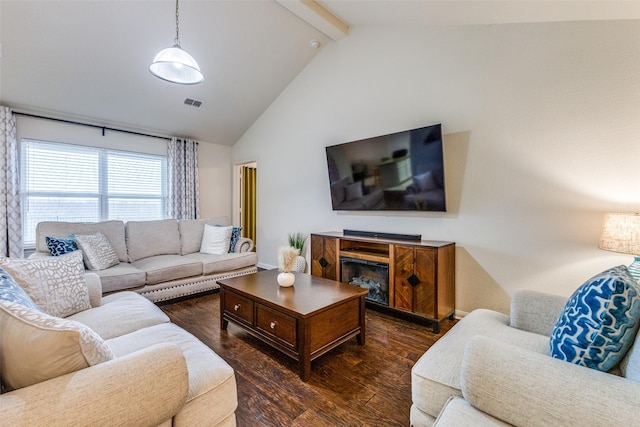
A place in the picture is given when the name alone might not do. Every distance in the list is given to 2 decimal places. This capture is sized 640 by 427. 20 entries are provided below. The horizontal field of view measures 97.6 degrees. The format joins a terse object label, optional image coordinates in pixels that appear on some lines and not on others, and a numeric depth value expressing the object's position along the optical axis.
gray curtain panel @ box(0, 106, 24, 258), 3.52
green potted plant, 4.13
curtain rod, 3.77
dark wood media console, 2.58
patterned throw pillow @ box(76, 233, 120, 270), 2.99
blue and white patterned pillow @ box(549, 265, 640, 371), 1.00
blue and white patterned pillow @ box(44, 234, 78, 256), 2.84
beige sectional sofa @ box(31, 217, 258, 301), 3.00
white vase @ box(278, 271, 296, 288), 2.37
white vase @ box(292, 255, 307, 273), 4.10
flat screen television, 2.83
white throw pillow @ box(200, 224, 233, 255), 3.94
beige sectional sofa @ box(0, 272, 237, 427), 0.78
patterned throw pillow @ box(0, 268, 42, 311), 1.09
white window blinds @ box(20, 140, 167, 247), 3.85
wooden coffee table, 1.88
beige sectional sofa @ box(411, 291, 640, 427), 0.83
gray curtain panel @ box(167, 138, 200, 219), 5.02
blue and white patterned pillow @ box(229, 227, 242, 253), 4.04
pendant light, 2.09
